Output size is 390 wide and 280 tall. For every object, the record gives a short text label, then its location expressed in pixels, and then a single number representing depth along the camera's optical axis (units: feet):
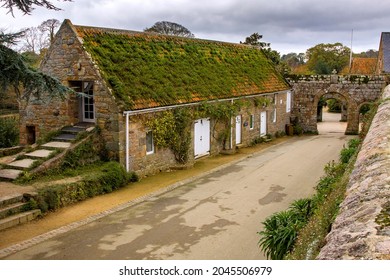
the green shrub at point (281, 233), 25.61
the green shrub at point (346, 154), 43.27
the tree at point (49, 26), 155.90
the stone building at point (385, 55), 145.19
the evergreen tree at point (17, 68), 37.01
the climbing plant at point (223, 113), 74.49
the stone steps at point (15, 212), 40.68
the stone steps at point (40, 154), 51.44
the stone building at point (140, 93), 57.72
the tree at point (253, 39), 170.03
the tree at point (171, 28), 237.86
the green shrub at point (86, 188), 45.09
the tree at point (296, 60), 359.87
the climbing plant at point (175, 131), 62.80
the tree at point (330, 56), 246.06
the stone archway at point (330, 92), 111.86
